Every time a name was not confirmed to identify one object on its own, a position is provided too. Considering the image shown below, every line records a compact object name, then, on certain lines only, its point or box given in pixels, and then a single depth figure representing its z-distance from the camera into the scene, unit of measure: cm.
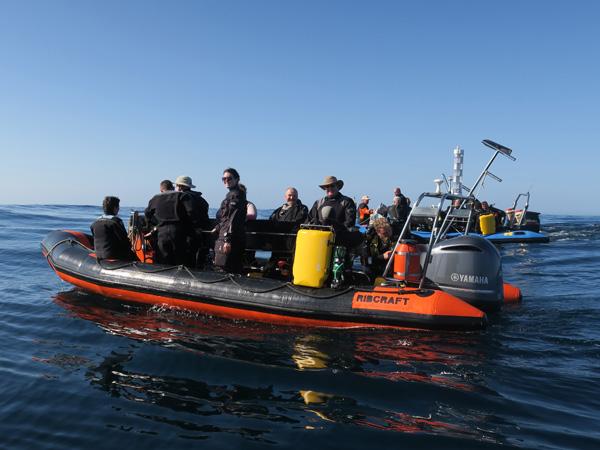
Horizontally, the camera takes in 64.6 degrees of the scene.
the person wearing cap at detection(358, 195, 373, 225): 1760
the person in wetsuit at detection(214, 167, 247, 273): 596
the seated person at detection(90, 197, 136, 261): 671
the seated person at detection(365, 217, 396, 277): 630
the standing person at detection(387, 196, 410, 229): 1519
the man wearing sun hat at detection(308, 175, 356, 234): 622
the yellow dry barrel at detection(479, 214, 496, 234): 1432
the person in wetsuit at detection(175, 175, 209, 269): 646
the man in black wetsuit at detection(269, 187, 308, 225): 699
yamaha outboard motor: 530
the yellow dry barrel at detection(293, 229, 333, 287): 537
